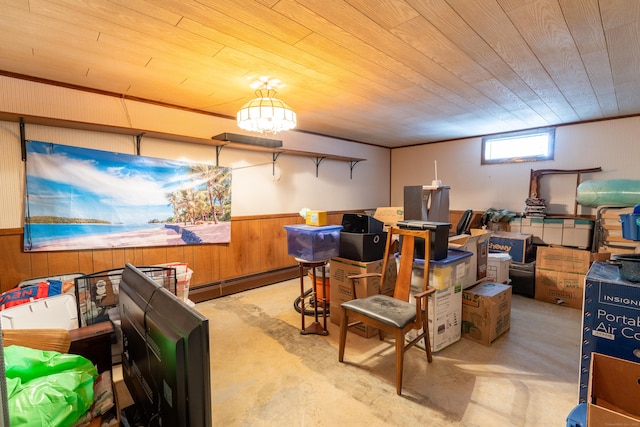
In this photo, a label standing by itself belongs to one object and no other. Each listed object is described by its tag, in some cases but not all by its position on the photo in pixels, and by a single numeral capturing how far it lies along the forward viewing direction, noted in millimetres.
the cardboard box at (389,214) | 5134
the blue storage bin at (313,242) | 2854
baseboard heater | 3729
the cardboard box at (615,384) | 1282
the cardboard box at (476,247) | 2844
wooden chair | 2037
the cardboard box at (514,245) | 4055
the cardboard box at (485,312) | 2621
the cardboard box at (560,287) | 3418
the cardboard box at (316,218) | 2982
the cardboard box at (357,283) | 2828
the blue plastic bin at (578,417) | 1194
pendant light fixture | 2453
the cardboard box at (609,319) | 1378
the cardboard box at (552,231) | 4227
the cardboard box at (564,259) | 3396
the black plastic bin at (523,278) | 3783
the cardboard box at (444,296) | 2457
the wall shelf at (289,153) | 3737
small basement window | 4562
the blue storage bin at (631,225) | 1419
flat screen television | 610
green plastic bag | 748
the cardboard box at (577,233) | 4004
